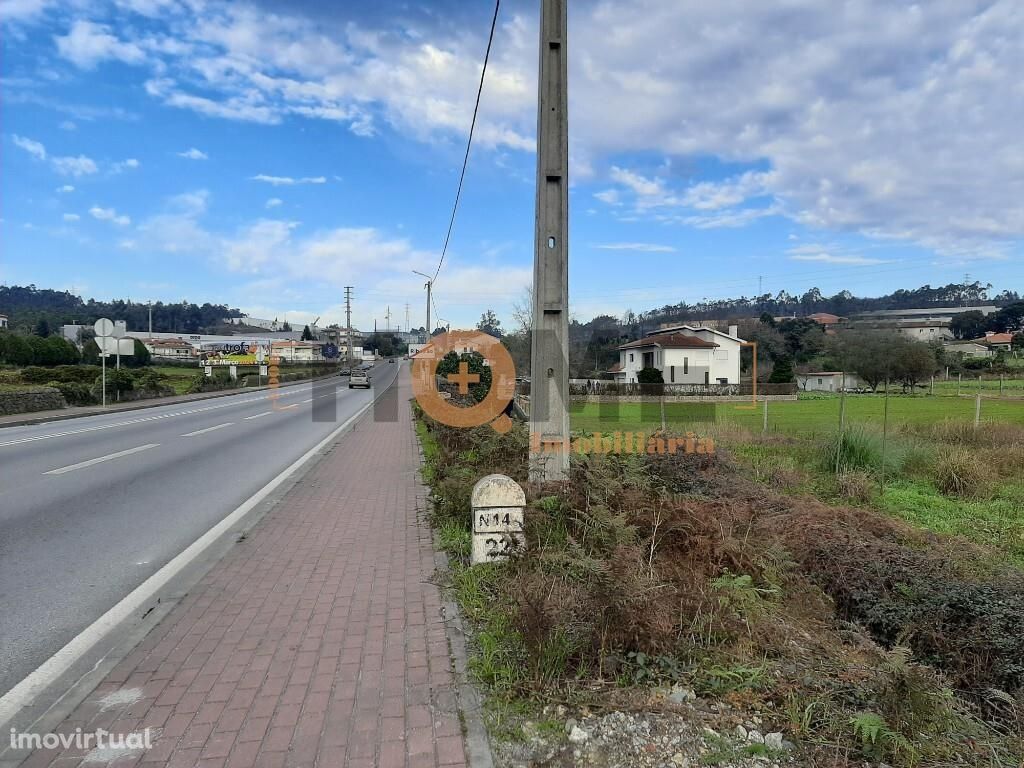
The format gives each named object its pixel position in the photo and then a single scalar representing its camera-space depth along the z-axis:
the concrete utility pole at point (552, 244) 6.02
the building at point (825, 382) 48.96
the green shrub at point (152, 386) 31.51
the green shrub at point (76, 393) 25.72
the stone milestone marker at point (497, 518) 5.15
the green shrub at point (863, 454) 10.30
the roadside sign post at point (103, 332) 26.12
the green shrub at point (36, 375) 29.91
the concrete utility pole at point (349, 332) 86.19
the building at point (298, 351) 97.24
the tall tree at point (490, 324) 68.75
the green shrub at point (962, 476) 9.27
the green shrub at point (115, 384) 27.55
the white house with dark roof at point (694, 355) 48.12
